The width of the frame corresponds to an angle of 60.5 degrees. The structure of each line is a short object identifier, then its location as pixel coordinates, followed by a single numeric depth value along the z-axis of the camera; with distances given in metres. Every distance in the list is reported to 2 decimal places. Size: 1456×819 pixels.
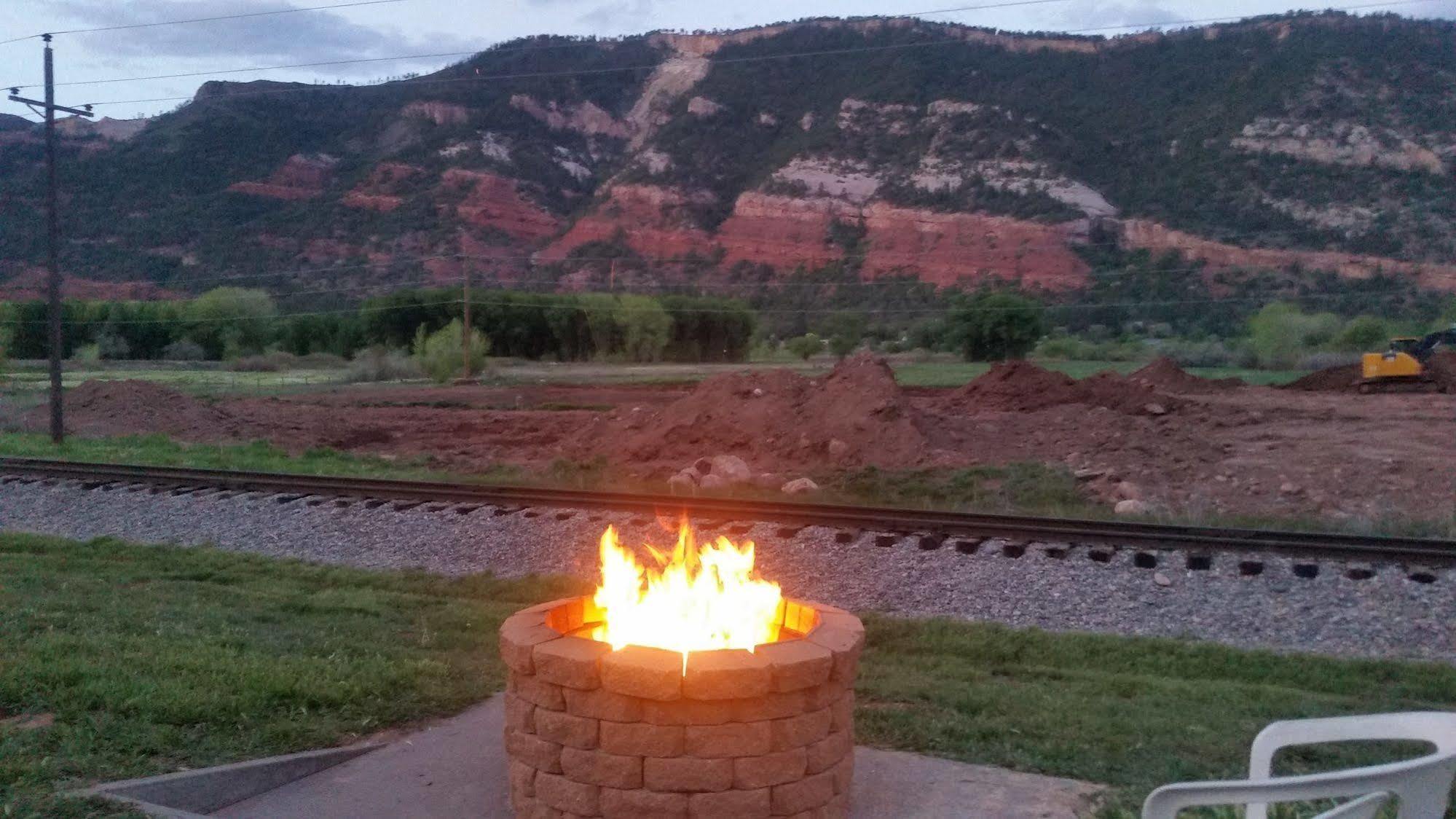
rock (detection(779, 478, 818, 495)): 17.73
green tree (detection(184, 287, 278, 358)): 62.56
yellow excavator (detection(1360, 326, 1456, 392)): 31.14
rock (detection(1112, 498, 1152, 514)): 15.82
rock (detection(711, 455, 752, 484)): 18.80
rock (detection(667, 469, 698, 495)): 17.80
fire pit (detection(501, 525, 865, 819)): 5.03
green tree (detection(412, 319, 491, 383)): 46.69
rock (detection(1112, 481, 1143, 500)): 17.16
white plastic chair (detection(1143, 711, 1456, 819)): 3.46
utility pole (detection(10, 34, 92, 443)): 24.86
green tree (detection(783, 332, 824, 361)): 55.16
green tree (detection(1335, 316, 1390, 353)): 46.62
